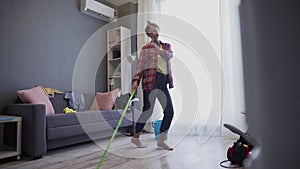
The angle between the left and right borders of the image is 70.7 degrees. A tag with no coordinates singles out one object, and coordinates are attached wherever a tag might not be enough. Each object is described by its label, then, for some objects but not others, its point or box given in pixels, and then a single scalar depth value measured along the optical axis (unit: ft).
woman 6.70
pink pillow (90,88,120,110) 9.14
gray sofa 5.83
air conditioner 10.41
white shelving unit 11.23
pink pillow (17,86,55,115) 6.97
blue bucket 8.39
